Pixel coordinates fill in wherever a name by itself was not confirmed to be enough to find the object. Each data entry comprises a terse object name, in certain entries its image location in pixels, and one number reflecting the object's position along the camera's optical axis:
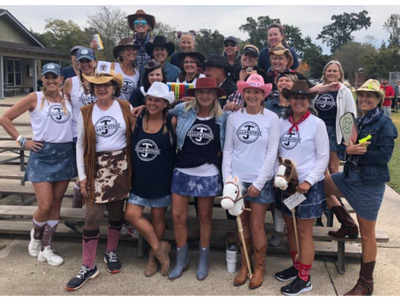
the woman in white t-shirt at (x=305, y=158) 3.06
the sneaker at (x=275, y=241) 4.04
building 27.33
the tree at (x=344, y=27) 95.36
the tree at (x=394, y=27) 61.62
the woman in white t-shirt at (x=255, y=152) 3.15
